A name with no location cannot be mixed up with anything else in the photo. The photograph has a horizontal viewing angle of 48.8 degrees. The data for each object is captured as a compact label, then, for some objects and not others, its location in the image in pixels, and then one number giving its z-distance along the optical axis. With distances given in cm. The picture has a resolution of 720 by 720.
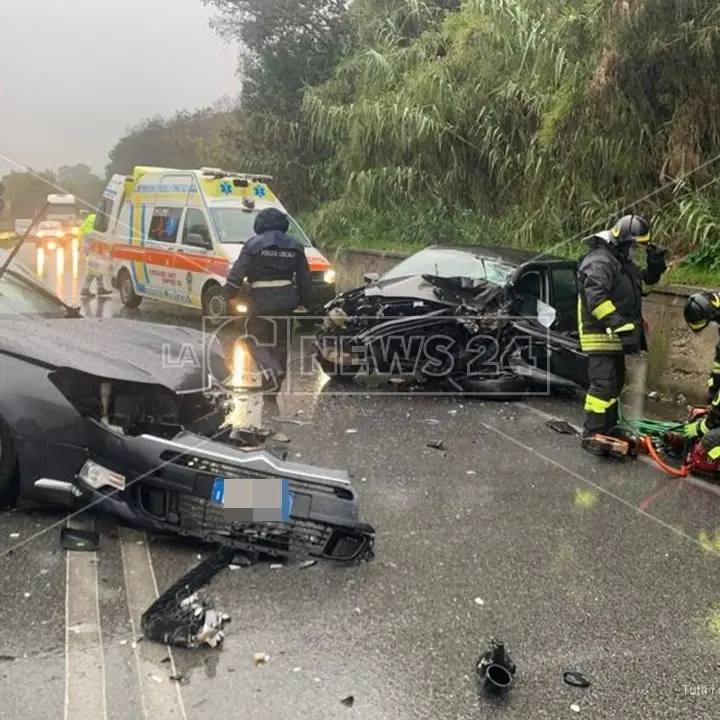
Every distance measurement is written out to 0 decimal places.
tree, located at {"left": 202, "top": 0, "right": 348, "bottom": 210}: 1922
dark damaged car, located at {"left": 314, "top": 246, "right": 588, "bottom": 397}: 721
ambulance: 1055
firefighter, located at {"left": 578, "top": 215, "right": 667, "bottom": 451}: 573
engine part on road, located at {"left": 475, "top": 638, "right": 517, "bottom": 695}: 285
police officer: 648
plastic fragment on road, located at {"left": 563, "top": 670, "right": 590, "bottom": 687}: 293
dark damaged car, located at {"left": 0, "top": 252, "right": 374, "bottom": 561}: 366
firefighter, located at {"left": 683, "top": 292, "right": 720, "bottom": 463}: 522
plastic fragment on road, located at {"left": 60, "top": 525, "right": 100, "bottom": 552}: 379
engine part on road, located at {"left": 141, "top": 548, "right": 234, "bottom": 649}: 305
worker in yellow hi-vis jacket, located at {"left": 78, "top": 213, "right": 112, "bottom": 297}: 1355
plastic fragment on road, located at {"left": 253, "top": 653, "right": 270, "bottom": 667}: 296
